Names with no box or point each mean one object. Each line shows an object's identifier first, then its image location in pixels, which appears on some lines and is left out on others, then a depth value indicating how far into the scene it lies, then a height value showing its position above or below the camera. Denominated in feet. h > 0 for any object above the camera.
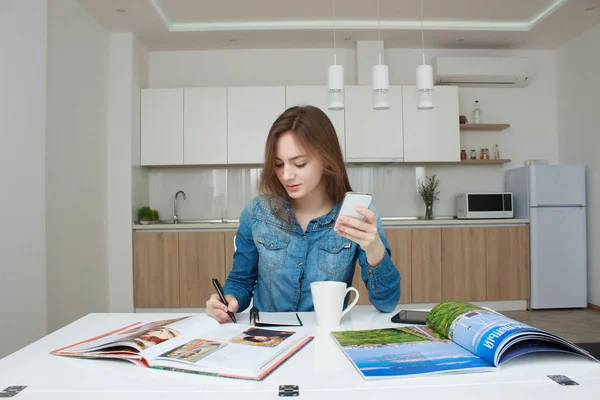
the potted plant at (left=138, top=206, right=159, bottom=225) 14.42 -0.25
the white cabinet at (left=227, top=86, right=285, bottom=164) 14.78 +2.72
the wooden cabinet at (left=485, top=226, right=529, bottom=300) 14.24 -1.84
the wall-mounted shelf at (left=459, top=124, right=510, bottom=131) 15.39 +2.54
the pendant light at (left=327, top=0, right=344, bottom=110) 7.36 +1.87
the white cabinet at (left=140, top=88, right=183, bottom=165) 14.80 +2.55
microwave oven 14.56 -0.07
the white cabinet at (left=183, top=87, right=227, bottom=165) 14.80 +2.46
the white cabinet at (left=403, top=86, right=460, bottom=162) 14.84 +2.27
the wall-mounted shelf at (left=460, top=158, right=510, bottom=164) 15.23 +1.37
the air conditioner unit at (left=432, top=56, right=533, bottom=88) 15.16 +4.36
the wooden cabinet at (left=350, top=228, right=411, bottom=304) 13.92 -1.50
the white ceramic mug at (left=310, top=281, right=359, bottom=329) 3.62 -0.76
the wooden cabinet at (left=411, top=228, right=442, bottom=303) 14.03 -1.85
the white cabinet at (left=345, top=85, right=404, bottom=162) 14.75 +2.42
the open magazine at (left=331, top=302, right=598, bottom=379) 2.60 -0.90
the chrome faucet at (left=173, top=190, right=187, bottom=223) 15.47 -0.01
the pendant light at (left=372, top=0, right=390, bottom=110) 7.45 +1.91
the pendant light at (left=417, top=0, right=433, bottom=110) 7.69 +1.94
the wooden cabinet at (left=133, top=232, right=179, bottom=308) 13.94 -1.89
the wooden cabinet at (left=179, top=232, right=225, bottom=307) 13.91 -1.62
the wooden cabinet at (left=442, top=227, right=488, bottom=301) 14.14 -1.87
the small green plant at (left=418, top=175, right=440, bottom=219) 15.35 +0.41
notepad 3.80 -0.97
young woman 4.59 -0.29
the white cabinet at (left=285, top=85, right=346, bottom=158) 14.74 +3.43
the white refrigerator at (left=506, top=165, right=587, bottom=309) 14.29 -1.00
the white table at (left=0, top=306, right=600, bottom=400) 2.32 -0.94
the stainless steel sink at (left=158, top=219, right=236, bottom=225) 15.54 -0.48
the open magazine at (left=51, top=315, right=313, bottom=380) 2.64 -0.90
